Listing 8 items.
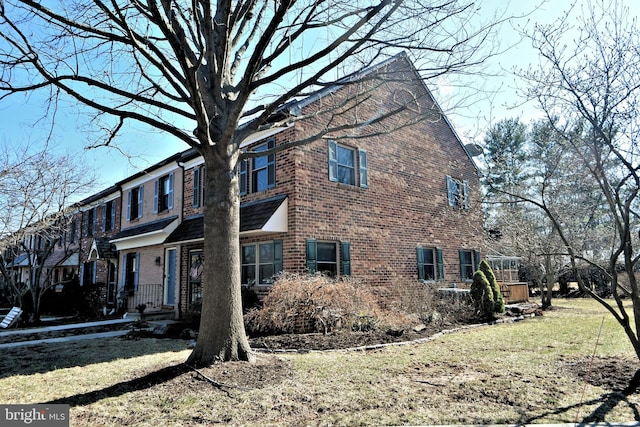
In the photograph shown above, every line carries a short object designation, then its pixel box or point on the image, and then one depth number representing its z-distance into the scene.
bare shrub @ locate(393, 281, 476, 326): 11.48
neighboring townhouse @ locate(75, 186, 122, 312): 19.39
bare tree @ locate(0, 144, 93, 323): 13.77
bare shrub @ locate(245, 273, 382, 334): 9.20
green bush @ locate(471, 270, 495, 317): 12.50
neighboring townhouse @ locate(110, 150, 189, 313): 15.91
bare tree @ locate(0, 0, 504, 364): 6.10
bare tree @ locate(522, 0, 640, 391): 5.23
